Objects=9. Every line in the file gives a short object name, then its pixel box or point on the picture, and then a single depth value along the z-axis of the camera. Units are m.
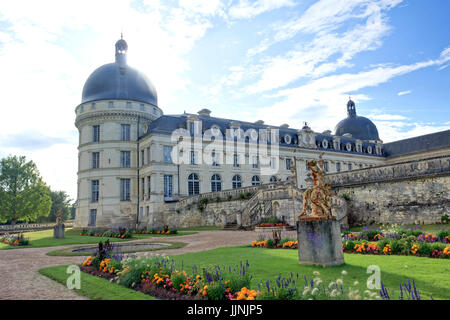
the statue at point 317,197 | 9.09
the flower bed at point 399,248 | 9.67
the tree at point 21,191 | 46.62
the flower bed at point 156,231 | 27.31
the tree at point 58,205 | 71.12
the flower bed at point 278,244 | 13.26
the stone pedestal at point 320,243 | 8.71
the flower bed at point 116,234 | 24.60
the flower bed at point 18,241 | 21.62
